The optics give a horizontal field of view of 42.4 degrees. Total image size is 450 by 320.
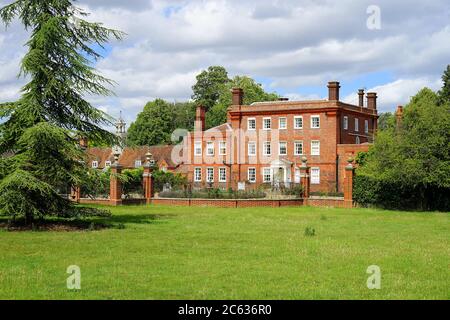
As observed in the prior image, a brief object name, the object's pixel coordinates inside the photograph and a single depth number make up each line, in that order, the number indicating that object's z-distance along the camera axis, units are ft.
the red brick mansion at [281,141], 175.94
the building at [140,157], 220.84
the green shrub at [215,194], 117.39
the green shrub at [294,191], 122.31
